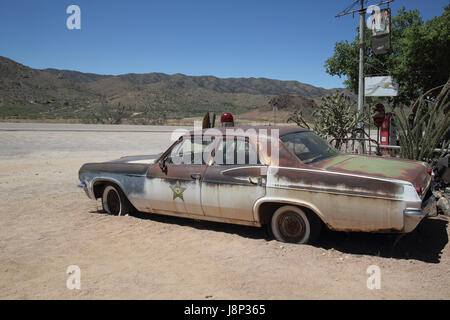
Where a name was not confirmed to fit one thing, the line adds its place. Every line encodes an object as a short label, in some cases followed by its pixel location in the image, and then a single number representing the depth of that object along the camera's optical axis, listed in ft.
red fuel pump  28.70
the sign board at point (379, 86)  39.17
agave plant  20.85
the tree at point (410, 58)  55.36
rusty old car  12.70
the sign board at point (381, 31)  39.14
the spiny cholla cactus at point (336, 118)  31.09
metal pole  39.58
